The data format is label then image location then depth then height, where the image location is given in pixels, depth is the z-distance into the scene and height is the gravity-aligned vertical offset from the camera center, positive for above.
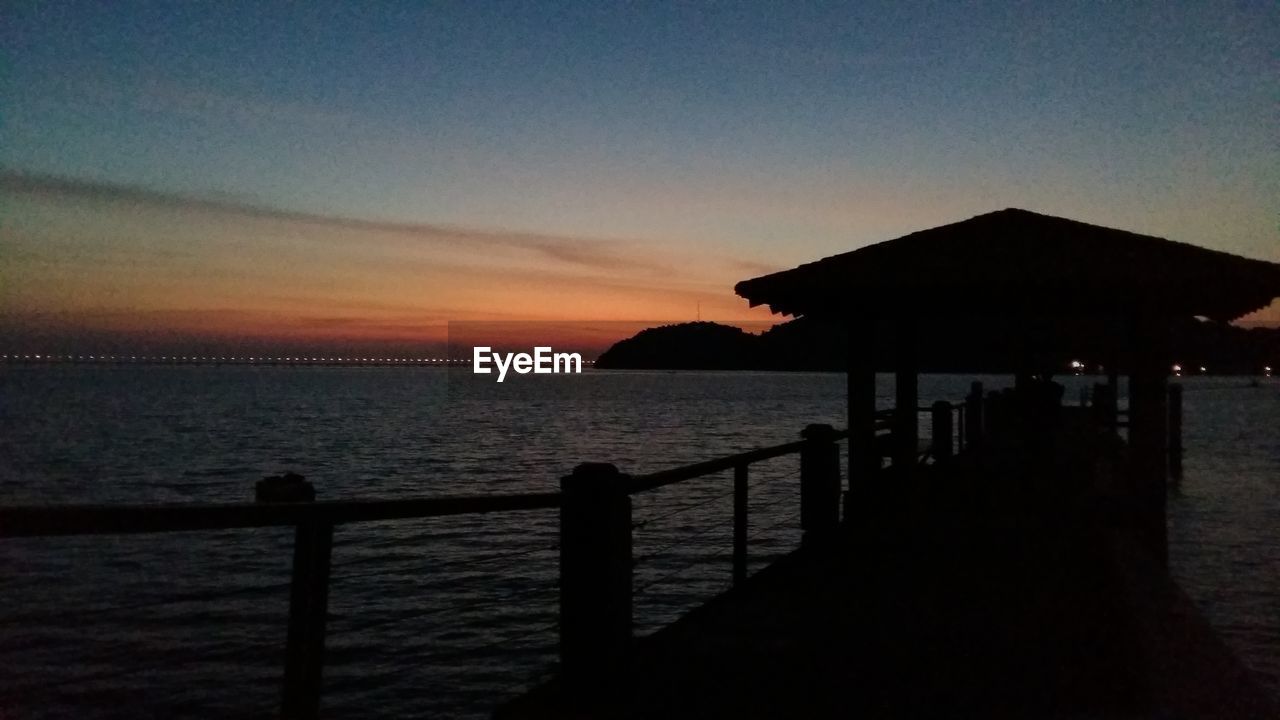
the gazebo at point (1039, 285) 8.61 +0.90
